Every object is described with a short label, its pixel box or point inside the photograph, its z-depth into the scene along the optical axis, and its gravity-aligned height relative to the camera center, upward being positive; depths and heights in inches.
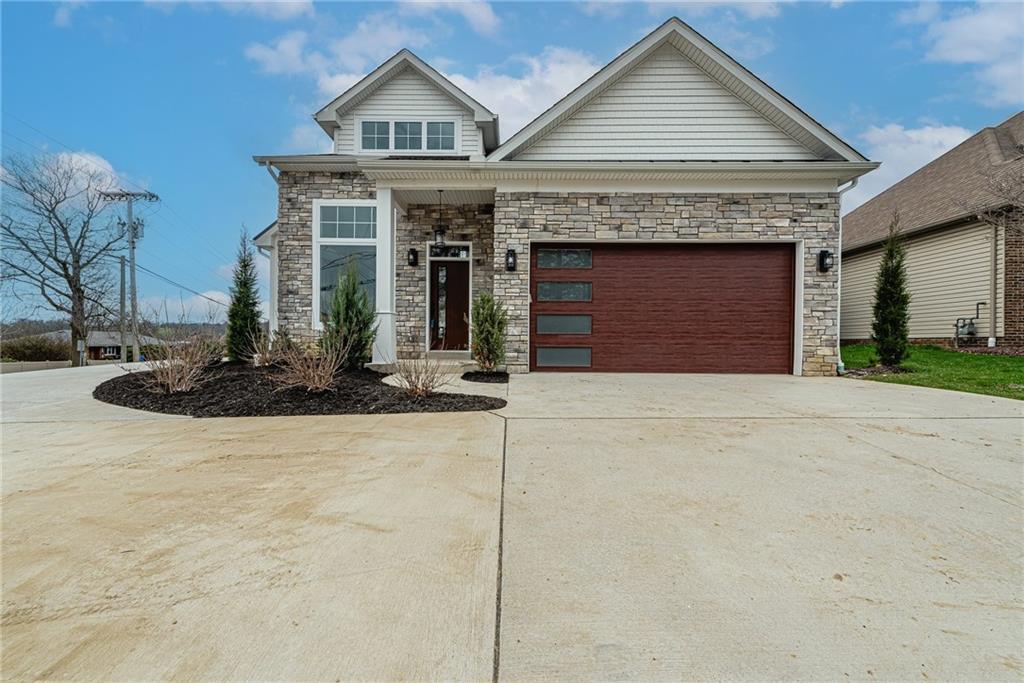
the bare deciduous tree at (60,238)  772.0 +159.6
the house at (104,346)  1135.3 -43.8
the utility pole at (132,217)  813.9 +202.1
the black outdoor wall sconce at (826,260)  318.0 +51.0
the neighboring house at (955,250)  426.0 +89.3
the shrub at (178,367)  235.6 -18.8
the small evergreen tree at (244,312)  366.0 +15.0
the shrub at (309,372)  223.8 -19.8
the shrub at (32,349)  625.3 -27.7
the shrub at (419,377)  229.9 -22.9
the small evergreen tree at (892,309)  348.5 +19.5
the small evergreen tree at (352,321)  294.5 +6.5
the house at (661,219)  322.0 +80.3
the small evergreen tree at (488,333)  301.3 -0.6
